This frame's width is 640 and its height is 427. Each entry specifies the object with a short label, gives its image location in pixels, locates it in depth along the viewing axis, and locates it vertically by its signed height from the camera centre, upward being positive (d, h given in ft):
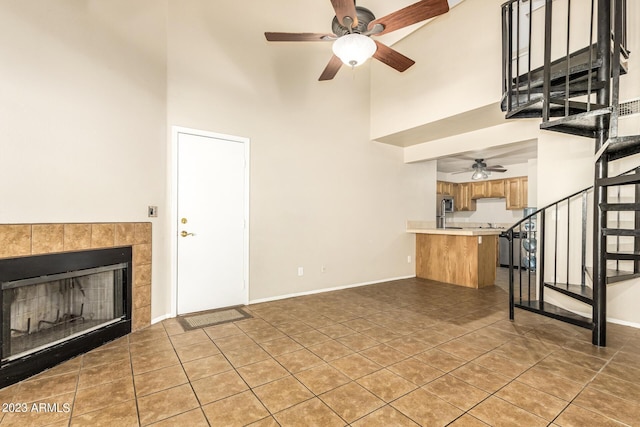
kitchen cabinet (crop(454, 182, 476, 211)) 26.94 +1.47
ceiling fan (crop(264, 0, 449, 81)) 7.41 +5.11
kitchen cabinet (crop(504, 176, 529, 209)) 23.06 +1.82
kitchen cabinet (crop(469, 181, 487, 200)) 25.77 +2.20
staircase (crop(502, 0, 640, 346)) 7.55 +1.89
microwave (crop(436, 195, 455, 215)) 22.68 +0.84
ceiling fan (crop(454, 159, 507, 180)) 21.12 +3.23
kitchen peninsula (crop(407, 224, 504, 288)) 15.69 -2.32
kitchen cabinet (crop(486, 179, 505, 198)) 24.54 +2.22
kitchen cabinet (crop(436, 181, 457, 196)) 26.02 +2.33
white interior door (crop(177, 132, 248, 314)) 11.15 -0.44
